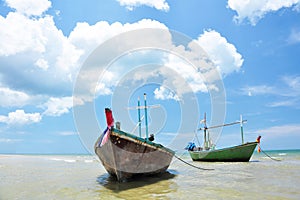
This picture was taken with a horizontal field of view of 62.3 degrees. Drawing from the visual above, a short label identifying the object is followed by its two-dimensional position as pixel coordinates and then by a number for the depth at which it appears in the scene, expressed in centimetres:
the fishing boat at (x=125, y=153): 997
